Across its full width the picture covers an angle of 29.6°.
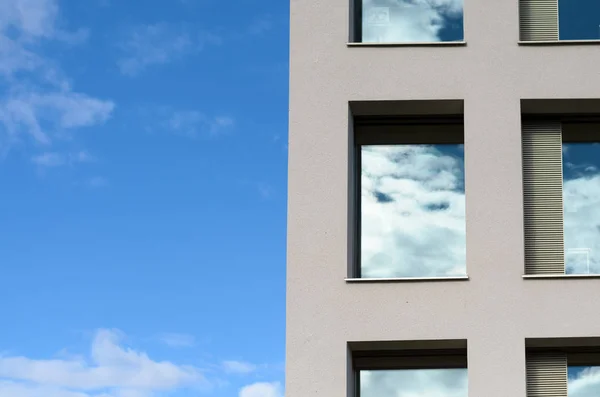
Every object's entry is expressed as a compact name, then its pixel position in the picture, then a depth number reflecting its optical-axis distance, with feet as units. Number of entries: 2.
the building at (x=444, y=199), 53.52
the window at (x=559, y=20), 58.54
